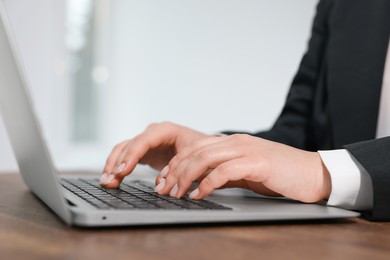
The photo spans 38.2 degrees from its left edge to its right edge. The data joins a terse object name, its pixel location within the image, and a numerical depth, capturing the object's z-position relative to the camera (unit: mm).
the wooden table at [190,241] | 466
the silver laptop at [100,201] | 545
